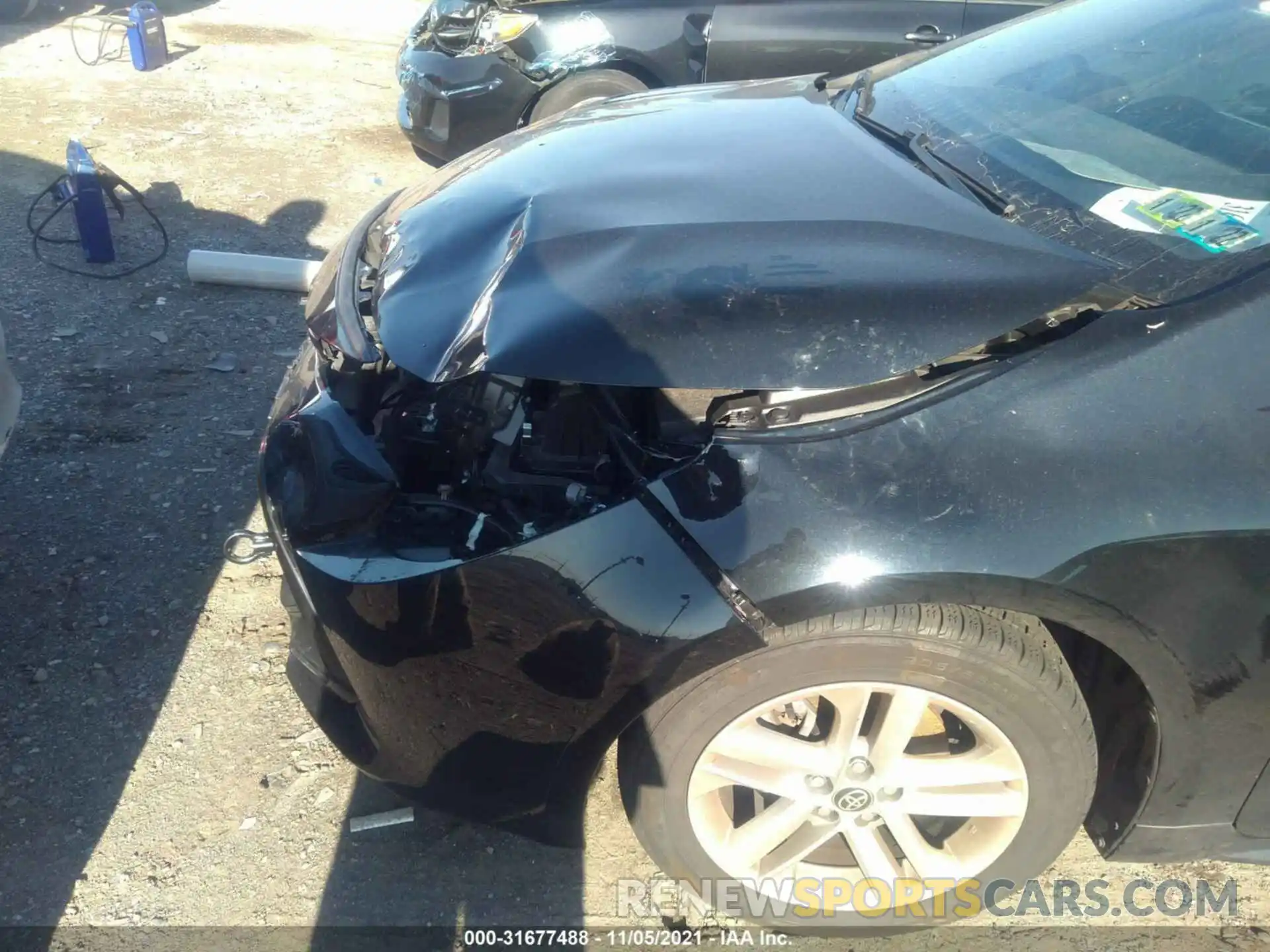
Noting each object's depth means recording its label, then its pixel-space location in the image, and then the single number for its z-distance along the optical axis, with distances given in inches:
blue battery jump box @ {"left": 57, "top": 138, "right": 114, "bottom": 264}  187.5
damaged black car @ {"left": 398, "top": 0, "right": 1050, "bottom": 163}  201.3
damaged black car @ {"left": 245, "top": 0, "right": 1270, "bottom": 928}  65.7
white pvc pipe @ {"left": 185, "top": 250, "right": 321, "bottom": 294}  182.7
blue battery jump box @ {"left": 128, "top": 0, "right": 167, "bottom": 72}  321.7
